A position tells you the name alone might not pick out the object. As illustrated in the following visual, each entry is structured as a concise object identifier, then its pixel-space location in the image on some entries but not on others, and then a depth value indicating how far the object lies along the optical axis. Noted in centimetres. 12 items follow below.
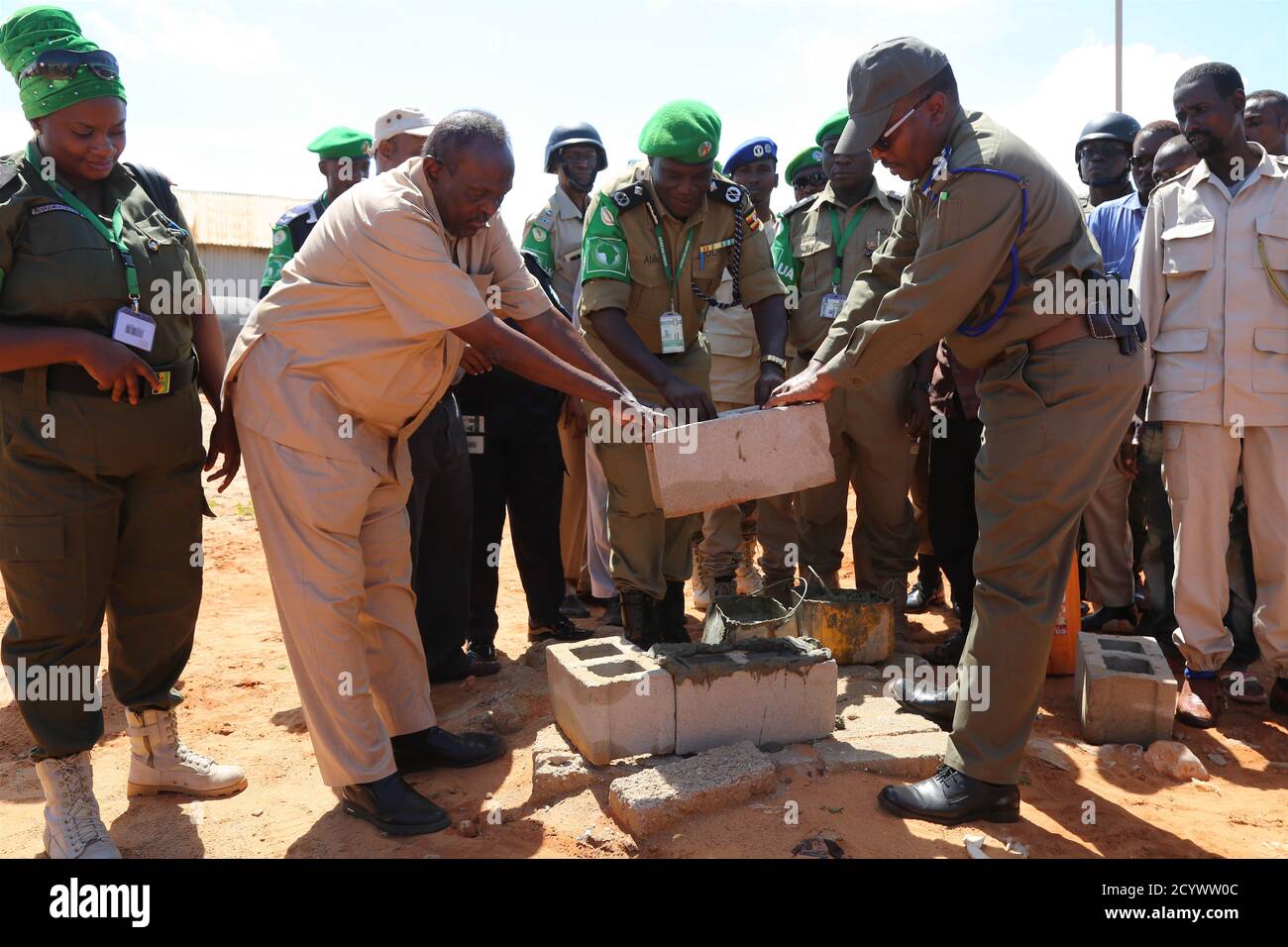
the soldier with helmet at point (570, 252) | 586
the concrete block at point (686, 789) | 307
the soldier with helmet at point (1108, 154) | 565
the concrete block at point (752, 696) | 348
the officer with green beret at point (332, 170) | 455
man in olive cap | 304
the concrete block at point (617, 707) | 339
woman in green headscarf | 302
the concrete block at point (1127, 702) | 395
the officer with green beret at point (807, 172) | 636
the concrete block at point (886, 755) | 342
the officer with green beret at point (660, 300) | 418
